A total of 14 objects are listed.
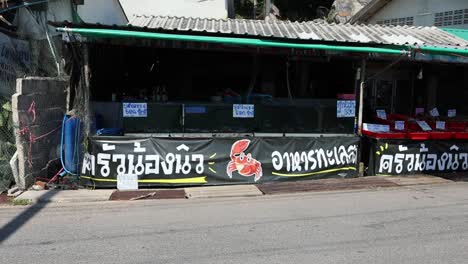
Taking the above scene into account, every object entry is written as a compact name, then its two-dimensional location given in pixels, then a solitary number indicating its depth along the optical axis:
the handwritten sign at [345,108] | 10.30
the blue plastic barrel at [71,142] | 9.17
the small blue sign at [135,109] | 9.32
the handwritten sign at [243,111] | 9.78
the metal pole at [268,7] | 19.42
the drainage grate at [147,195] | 8.23
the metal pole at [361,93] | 10.20
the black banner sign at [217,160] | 8.88
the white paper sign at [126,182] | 8.87
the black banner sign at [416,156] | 10.28
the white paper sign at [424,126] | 10.79
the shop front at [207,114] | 8.90
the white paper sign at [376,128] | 10.51
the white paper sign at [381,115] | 11.25
